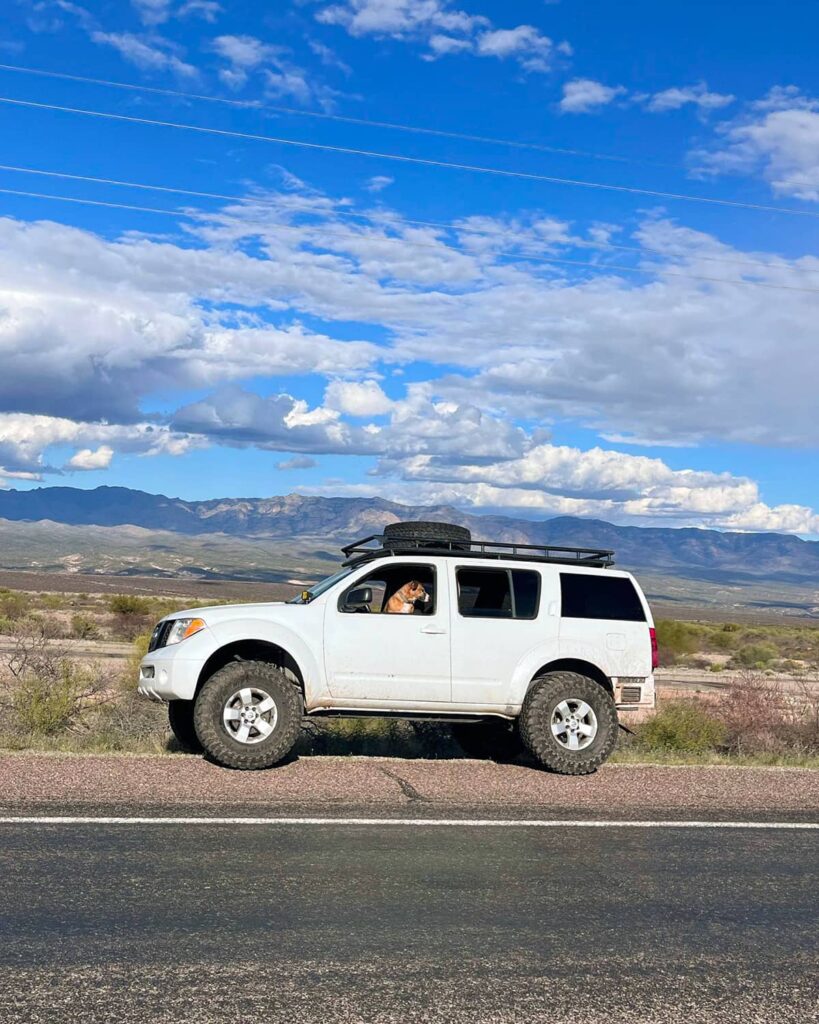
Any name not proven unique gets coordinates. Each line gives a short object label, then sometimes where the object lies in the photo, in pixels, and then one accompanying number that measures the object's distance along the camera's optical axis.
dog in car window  10.45
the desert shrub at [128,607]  51.69
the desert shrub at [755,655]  49.38
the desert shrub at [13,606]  50.05
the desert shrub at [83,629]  42.00
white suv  9.80
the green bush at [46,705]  12.73
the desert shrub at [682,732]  14.23
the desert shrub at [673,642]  48.22
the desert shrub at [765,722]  14.60
